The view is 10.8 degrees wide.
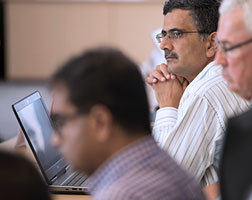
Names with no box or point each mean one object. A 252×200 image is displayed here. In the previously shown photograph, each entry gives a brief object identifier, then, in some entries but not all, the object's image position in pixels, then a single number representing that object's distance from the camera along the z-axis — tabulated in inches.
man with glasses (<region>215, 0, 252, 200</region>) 122.5
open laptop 139.8
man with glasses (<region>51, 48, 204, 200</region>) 115.6
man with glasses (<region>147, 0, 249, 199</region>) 137.5
